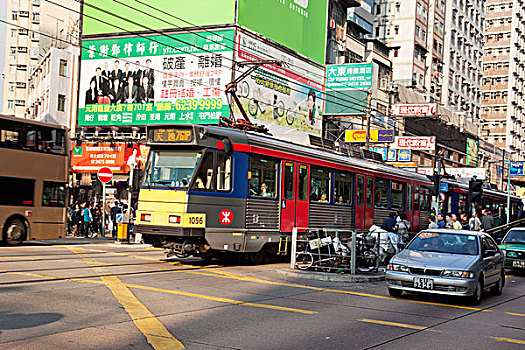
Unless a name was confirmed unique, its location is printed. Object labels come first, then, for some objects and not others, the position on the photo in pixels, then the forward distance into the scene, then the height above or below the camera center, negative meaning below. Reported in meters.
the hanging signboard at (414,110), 44.16 +7.22
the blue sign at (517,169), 58.62 +4.52
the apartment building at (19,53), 80.19 +18.08
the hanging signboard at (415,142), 43.12 +4.90
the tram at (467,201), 35.50 +1.01
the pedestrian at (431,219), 29.64 -0.13
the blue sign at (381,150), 51.36 +5.27
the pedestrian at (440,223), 24.07 -0.24
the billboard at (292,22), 38.56 +11.77
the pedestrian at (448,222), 24.76 -0.20
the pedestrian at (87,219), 28.73 -0.67
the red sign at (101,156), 39.78 +2.93
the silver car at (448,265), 12.14 -0.93
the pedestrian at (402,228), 19.19 -0.38
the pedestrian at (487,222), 26.56 -0.15
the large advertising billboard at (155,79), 37.53 +7.62
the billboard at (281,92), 38.12 +7.43
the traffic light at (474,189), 28.22 +1.23
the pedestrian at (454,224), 24.66 -0.26
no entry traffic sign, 26.75 +1.20
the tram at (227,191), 15.80 +0.48
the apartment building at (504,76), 109.31 +24.35
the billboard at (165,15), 37.84 +11.54
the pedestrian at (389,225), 18.31 -0.29
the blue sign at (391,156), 48.56 +4.44
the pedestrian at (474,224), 25.62 -0.24
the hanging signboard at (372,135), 41.09 +5.02
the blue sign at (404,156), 50.88 +4.61
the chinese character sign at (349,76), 41.97 +8.98
